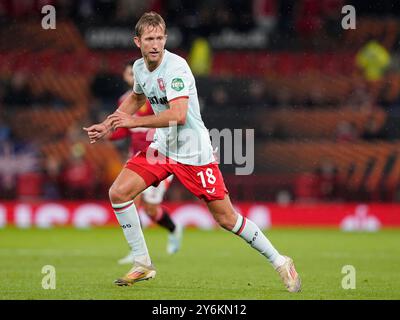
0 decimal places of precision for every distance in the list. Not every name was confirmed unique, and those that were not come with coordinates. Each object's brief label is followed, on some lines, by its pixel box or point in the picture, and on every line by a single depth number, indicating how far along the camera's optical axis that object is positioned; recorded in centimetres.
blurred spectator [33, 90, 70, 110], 1936
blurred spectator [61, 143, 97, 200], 1778
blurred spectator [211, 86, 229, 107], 1886
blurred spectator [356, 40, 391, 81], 2123
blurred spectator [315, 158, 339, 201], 1756
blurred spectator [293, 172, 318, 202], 1755
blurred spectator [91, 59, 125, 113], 1967
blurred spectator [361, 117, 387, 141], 1795
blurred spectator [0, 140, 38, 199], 1752
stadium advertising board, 1756
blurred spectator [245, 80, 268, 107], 1927
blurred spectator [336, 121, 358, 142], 1817
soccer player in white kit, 769
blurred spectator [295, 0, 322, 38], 2172
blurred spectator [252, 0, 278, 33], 2205
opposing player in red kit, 1093
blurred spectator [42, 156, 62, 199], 1769
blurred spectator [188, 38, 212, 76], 2144
